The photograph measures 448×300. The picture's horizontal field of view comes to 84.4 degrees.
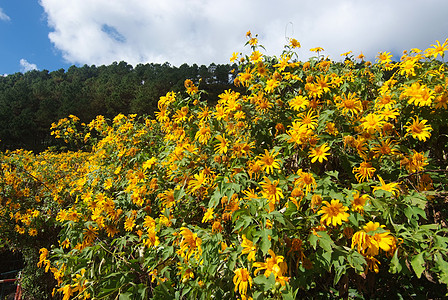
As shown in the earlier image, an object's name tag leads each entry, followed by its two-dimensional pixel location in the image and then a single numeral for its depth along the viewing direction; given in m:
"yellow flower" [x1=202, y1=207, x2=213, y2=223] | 1.39
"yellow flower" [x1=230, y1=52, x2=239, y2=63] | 2.18
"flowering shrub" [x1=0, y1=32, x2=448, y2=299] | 1.04
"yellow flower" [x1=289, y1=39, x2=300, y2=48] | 1.99
